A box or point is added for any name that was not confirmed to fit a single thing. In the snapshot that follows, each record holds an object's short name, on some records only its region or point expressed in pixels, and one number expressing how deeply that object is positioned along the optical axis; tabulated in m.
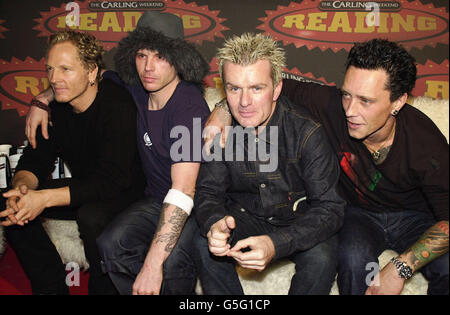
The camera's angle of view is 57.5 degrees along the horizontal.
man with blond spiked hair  1.80
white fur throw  2.01
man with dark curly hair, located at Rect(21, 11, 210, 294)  1.98
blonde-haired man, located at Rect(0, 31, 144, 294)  2.07
